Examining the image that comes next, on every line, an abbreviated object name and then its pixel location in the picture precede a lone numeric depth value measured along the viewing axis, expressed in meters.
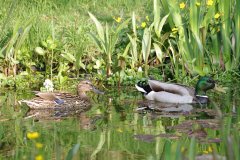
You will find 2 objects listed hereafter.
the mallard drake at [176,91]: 21.12
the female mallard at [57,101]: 19.68
